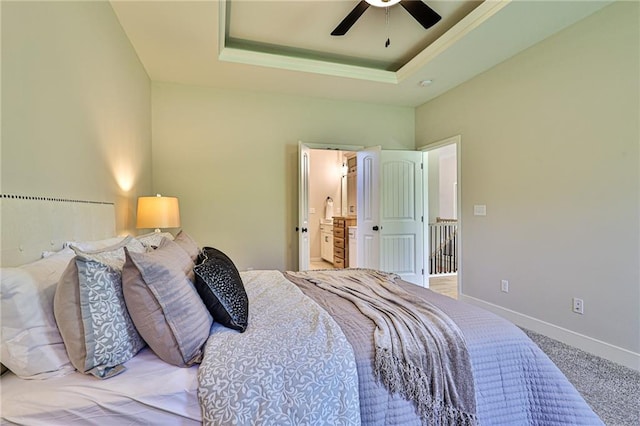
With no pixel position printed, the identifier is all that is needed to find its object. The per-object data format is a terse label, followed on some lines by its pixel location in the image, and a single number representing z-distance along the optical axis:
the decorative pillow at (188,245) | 1.85
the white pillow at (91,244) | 1.57
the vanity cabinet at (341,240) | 5.74
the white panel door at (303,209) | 4.11
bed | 1.00
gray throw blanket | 1.21
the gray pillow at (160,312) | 1.14
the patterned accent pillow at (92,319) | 1.03
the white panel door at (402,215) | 4.49
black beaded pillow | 1.37
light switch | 3.66
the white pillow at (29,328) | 0.97
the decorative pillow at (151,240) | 2.03
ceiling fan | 2.34
